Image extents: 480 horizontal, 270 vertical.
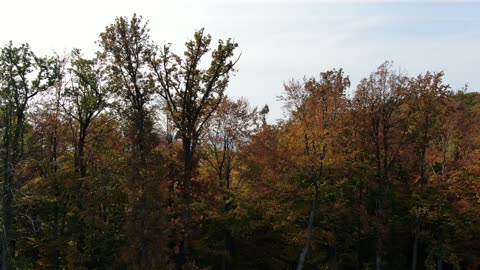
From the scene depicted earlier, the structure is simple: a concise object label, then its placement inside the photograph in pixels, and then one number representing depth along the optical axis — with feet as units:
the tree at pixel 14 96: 67.67
